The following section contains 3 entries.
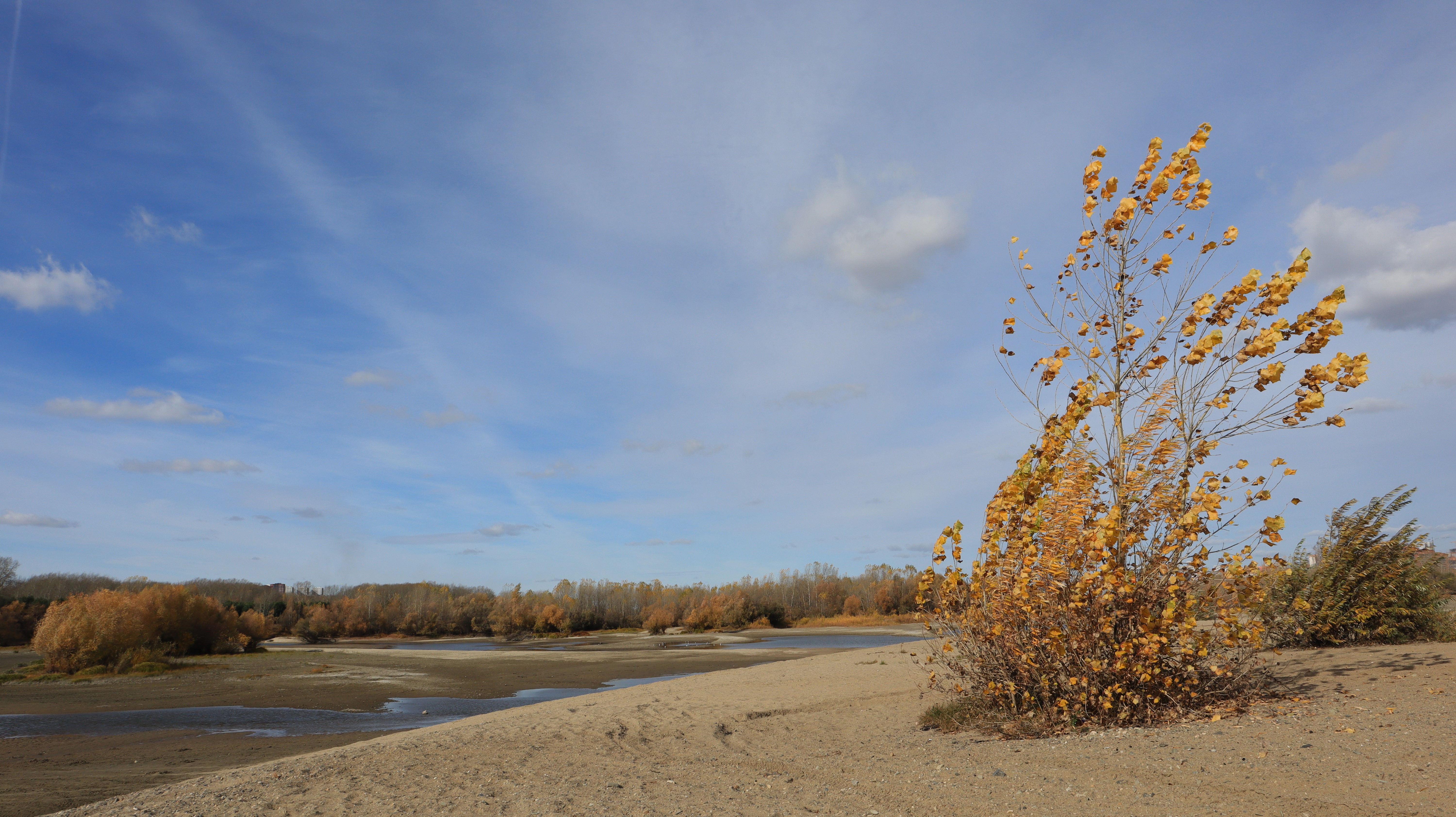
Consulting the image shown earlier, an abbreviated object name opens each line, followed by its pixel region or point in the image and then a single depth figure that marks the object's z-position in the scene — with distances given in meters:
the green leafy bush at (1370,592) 10.30
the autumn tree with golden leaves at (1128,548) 6.39
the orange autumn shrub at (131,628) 28.67
